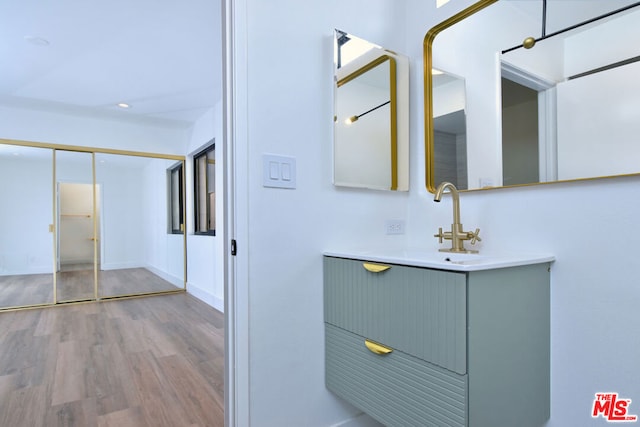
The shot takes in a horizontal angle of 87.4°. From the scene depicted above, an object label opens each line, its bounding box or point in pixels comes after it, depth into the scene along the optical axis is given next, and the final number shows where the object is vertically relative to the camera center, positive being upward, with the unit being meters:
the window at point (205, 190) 4.09 +0.32
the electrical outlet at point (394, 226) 1.67 -0.06
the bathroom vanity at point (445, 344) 0.95 -0.42
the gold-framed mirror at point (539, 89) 1.06 +0.46
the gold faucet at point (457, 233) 1.40 -0.08
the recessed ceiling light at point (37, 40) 2.47 +1.32
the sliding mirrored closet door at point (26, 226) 3.92 -0.11
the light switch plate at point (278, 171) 1.31 +0.18
